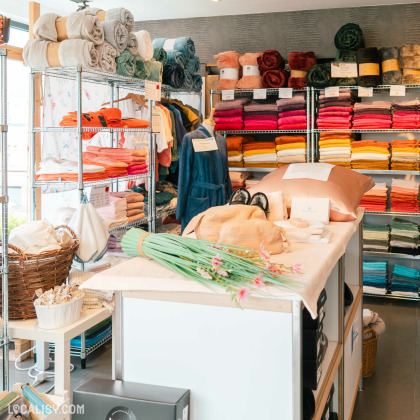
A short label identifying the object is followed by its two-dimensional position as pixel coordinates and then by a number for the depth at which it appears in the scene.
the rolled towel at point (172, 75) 4.63
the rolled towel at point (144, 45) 4.02
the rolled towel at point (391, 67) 4.79
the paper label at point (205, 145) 4.20
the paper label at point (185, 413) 1.52
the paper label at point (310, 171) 2.89
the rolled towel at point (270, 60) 5.09
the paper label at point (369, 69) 4.80
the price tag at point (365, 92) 4.87
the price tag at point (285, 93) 5.06
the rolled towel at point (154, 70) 4.20
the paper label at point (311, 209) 2.54
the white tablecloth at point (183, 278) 1.46
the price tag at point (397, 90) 4.79
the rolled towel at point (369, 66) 4.79
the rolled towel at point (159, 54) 4.50
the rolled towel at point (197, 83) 5.03
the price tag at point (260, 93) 5.16
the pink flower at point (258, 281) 1.43
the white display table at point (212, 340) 1.47
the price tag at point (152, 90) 4.00
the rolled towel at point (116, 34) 3.62
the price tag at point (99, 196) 3.61
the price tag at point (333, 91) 4.92
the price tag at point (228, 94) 5.30
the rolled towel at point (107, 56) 3.50
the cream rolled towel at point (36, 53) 3.31
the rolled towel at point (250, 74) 5.18
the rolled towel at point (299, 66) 5.02
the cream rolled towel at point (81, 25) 3.33
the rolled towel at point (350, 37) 4.88
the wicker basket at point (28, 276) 2.67
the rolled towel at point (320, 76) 4.92
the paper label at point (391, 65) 4.79
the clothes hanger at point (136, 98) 4.34
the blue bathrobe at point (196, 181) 4.24
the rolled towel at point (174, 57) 4.64
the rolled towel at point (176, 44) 4.76
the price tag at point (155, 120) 4.18
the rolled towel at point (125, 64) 3.74
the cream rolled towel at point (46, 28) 3.33
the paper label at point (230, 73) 5.27
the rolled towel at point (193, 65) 4.88
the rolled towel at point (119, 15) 3.75
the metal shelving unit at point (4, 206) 2.46
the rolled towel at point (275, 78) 5.09
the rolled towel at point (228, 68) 5.20
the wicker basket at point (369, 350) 3.30
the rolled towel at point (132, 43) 3.86
